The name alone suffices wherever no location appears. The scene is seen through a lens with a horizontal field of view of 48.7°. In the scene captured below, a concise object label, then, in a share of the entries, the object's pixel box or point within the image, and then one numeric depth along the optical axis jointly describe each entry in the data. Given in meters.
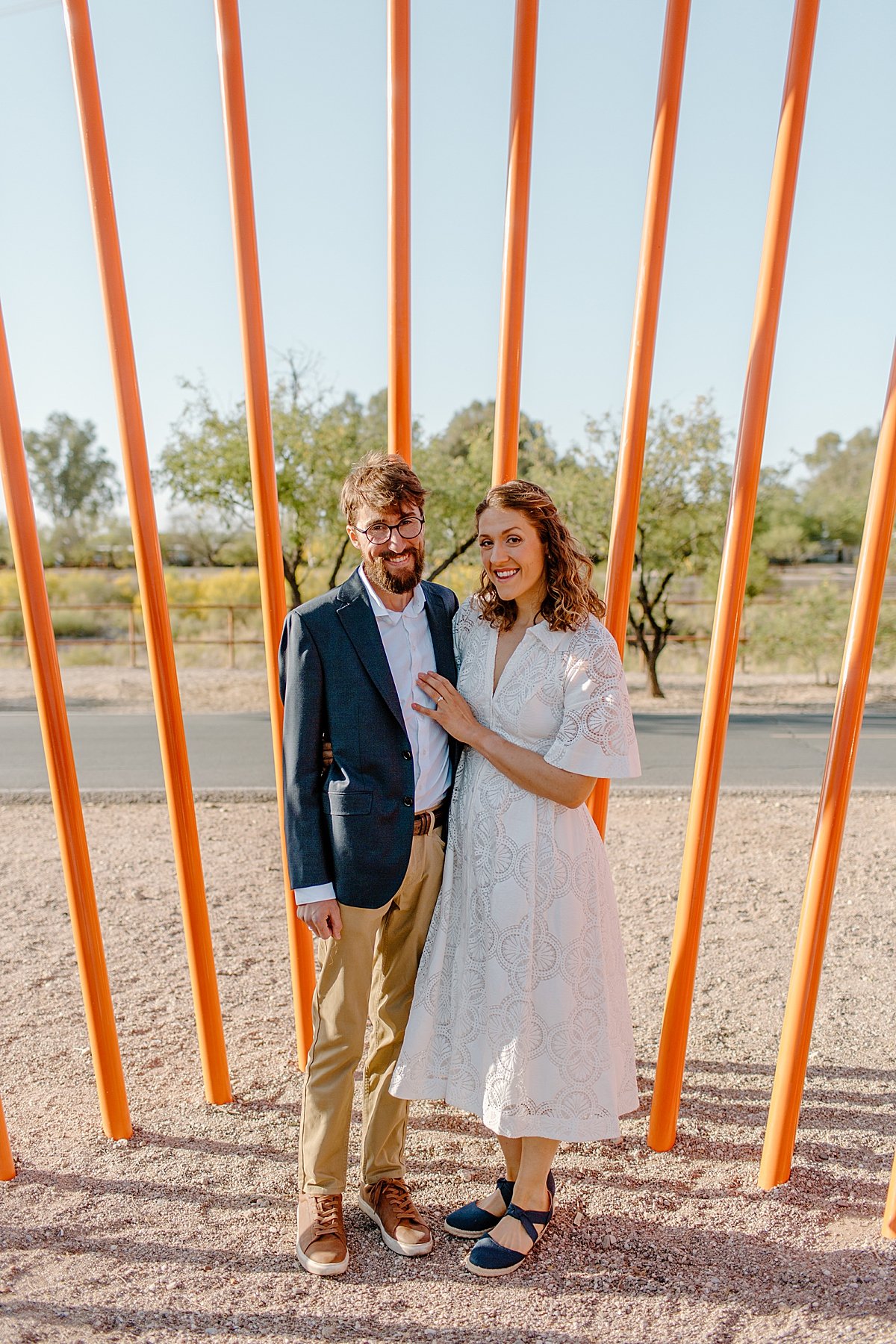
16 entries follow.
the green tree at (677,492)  14.72
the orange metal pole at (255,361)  2.78
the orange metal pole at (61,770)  2.66
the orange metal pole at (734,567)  2.62
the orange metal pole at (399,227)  2.74
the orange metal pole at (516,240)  2.76
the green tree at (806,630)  17.31
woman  2.40
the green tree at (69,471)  51.94
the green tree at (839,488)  42.03
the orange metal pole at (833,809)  2.58
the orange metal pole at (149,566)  2.71
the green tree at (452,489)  14.98
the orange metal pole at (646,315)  2.70
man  2.42
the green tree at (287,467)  13.90
